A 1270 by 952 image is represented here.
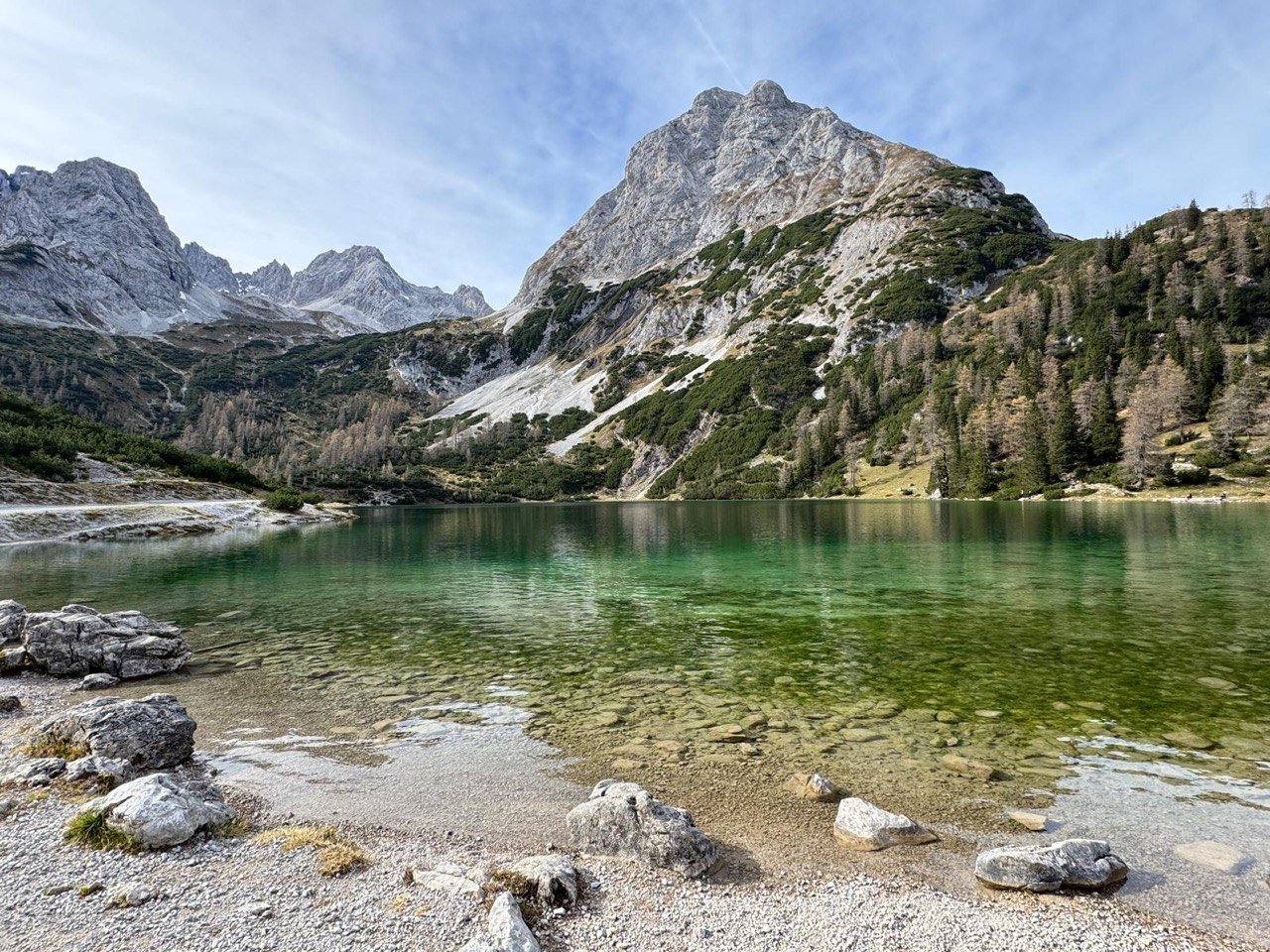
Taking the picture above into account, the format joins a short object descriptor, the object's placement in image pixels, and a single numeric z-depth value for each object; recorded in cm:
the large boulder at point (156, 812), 849
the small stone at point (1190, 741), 1214
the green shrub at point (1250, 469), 9244
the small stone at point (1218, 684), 1538
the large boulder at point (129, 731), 1174
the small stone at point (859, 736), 1309
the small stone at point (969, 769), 1120
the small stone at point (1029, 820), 934
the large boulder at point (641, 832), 837
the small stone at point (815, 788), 1048
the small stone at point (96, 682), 1775
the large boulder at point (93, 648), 1906
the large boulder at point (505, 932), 620
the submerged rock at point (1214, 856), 805
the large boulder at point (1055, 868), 755
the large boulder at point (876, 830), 888
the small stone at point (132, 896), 710
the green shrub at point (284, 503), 9744
